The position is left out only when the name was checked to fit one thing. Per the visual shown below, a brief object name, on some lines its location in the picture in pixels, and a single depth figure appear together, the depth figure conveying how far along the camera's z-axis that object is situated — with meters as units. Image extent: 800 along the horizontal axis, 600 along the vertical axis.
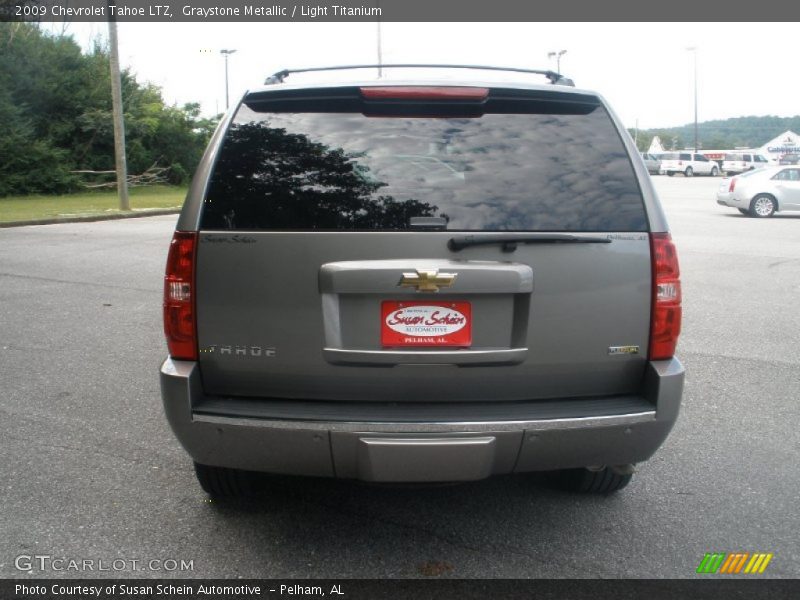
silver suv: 2.92
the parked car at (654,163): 60.10
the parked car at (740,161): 61.25
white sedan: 22.91
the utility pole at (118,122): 21.70
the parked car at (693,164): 61.81
